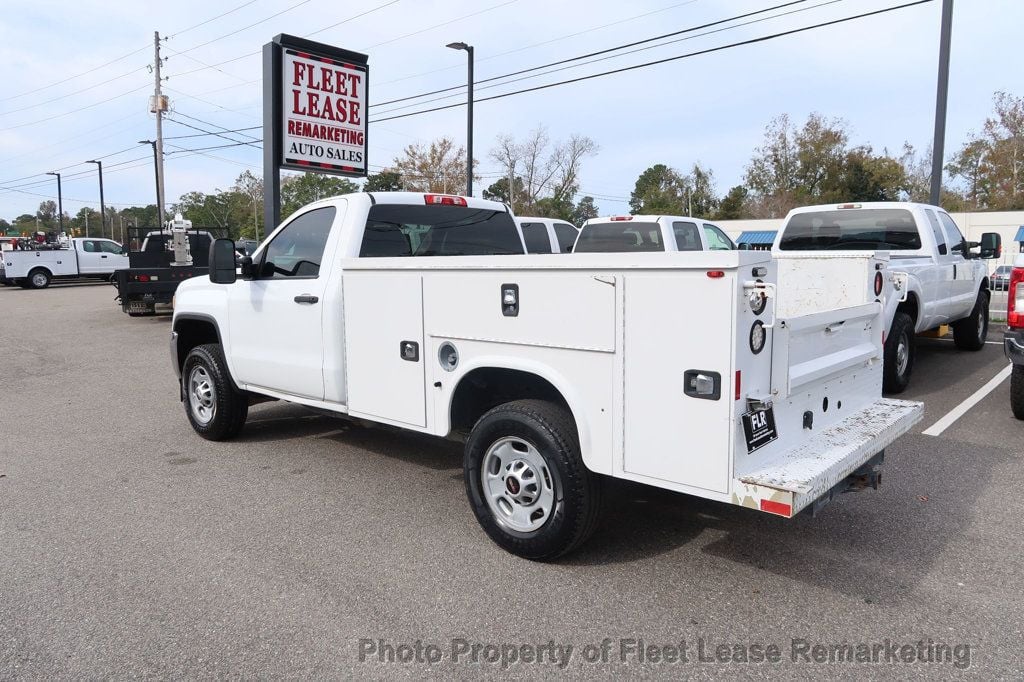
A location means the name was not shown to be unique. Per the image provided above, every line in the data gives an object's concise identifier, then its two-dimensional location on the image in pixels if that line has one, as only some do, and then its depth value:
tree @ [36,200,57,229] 108.39
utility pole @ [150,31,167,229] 35.22
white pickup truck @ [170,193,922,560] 3.24
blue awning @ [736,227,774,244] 42.61
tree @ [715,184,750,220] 65.19
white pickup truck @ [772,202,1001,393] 7.96
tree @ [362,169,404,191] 47.69
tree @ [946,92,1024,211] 51.69
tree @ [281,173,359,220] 61.84
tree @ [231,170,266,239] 75.38
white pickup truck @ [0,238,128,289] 28.81
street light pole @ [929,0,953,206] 12.61
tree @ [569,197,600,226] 69.31
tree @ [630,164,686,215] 74.44
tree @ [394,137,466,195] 46.09
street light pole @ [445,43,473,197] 19.95
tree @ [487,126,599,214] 60.44
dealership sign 10.17
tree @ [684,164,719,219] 72.60
